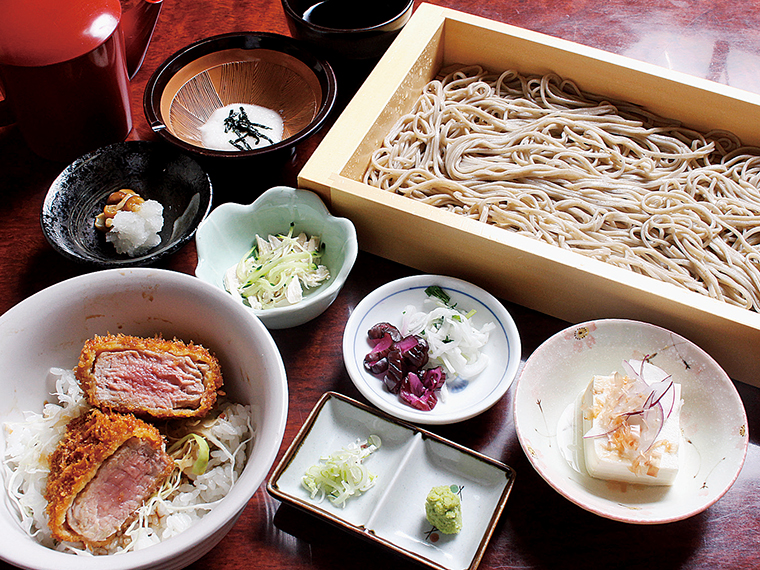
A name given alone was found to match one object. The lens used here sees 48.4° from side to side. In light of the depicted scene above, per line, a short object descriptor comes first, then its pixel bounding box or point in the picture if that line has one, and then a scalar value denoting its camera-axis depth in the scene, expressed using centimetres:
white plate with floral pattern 48
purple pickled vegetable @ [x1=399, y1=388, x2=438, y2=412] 52
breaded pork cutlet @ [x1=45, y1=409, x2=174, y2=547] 43
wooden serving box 53
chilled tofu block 48
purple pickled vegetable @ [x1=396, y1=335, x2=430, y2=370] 53
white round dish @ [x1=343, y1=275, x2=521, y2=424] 51
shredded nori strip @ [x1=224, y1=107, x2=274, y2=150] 63
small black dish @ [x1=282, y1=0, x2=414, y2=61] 66
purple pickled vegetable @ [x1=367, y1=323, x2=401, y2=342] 55
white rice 44
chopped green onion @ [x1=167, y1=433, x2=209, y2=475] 46
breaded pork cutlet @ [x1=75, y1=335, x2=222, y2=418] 46
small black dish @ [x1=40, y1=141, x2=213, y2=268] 56
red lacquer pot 55
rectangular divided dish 47
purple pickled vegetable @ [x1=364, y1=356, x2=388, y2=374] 53
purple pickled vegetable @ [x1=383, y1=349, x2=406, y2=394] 53
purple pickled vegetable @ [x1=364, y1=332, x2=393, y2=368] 54
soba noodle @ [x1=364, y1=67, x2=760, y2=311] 59
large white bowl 45
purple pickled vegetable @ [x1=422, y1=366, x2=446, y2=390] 53
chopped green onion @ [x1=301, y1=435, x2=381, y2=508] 49
